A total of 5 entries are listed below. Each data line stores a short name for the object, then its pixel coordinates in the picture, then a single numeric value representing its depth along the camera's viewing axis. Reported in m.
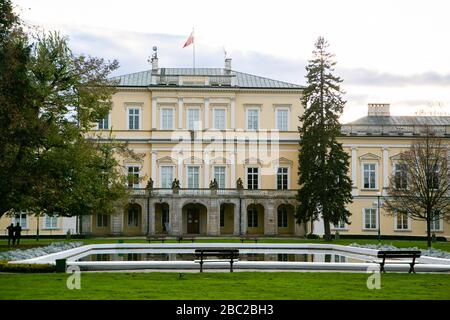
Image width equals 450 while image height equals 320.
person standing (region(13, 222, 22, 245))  35.56
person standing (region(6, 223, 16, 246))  35.06
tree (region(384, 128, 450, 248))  38.41
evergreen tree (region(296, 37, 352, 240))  44.62
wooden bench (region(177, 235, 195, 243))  39.63
